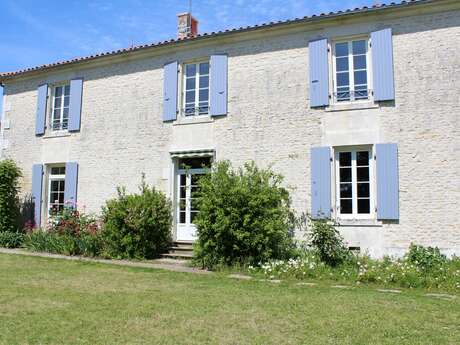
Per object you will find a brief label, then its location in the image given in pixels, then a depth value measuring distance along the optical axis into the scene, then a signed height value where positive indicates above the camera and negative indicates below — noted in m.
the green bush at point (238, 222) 9.02 -0.09
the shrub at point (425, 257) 8.34 -0.67
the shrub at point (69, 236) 11.02 -0.55
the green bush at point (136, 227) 10.52 -0.25
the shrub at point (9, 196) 12.95 +0.52
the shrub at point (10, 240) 12.57 -0.71
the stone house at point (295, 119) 9.20 +2.32
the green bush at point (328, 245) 8.81 -0.50
